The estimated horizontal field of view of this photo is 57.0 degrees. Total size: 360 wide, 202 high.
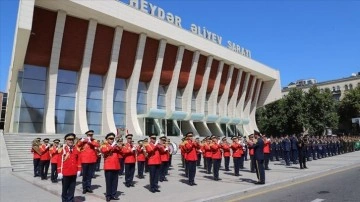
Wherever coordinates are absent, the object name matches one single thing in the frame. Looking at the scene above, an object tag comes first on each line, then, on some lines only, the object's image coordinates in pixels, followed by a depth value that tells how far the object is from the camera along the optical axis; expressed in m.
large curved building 30.72
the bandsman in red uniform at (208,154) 16.30
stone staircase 20.27
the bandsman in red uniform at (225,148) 17.06
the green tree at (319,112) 53.12
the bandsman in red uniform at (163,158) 12.66
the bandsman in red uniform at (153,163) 11.45
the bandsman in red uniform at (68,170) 9.02
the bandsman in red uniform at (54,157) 14.32
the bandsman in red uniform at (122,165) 12.92
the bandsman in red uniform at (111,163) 9.90
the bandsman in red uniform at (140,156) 14.84
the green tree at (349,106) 66.06
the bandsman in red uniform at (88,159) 10.85
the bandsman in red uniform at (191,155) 12.90
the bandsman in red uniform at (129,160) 12.74
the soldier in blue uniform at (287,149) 21.26
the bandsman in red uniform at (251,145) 15.47
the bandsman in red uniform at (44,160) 15.50
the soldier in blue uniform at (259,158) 12.57
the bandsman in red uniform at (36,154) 16.06
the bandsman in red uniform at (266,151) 18.58
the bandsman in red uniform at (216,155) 14.46
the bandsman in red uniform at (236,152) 16.03
